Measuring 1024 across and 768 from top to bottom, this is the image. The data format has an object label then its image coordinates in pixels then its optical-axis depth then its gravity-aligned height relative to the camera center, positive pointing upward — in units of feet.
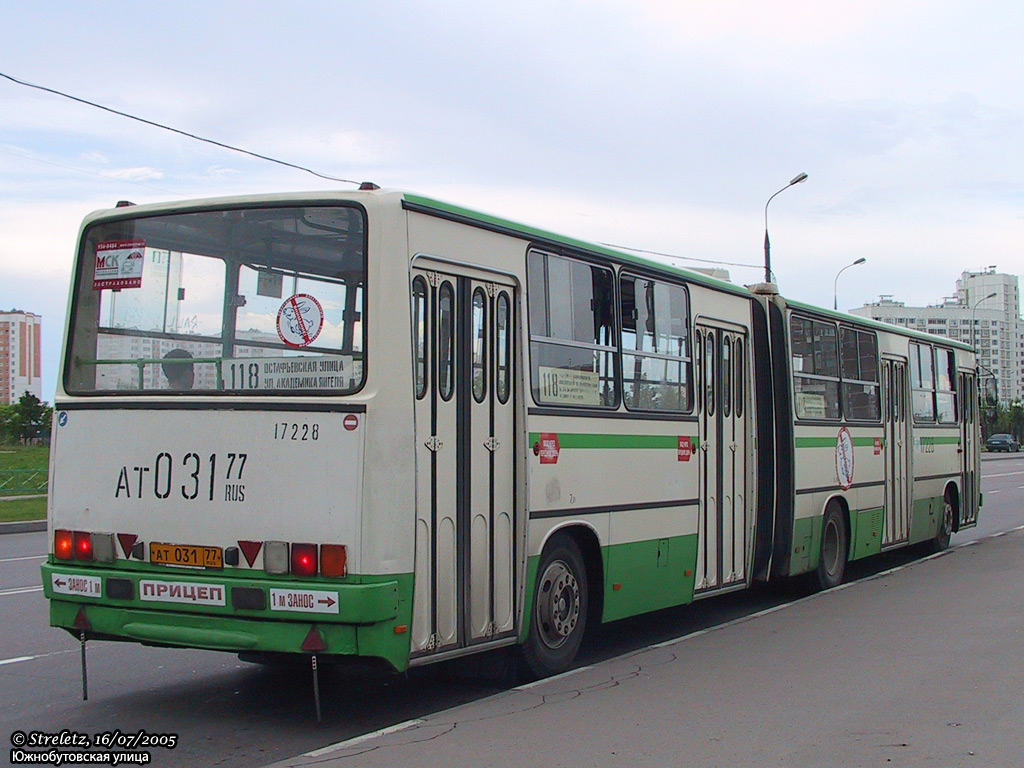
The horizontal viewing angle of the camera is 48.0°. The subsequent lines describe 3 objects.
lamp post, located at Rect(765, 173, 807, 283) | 110.52 +19.99
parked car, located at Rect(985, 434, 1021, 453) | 263.90 +4.91
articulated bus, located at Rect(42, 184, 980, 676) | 21.53 +0.72
